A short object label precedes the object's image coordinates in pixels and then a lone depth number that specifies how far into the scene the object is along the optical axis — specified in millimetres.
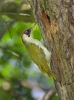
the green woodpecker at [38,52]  8370
